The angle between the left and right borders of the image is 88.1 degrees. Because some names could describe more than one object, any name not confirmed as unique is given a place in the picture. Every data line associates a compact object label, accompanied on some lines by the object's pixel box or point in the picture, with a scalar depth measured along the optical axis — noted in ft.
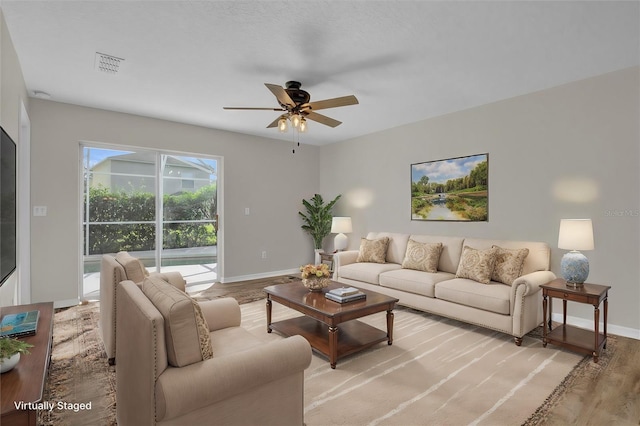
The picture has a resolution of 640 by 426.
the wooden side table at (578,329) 9.12
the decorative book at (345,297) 9.79
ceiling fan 10.06
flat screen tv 6.95
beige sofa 10.38
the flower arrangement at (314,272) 10.80
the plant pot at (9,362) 4.74
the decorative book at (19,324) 6.33
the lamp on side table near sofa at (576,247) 9.81
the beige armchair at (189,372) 4.61
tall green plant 21.57
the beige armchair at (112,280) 8.54
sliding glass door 15.19
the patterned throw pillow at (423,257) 13.96
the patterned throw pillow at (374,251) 16.15
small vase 10.86
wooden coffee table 8.97
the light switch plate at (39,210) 13.41
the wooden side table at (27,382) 3.98
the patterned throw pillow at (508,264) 11.55
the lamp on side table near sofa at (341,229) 19.20
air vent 9.82
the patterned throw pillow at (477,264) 11.88
